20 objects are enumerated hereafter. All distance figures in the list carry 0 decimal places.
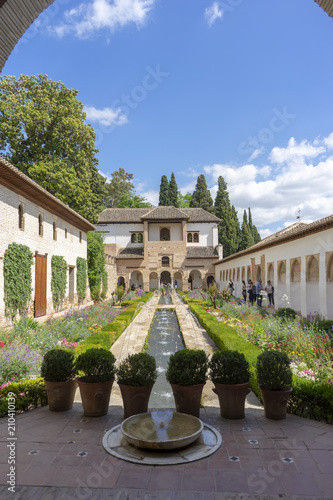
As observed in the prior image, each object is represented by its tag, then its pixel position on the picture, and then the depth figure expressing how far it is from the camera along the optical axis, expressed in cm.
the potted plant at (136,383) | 435
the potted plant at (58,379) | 469
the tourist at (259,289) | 1691
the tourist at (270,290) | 1634
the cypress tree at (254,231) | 5191
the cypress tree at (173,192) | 4828
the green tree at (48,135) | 1997
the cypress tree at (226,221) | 4412
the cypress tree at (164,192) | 4803
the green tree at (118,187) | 5034
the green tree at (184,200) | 5300
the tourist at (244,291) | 2062
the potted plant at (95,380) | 445
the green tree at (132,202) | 4938
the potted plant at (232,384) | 431
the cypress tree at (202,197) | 4762
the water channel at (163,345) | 579
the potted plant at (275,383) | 425
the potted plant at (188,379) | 431
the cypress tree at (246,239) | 4506
